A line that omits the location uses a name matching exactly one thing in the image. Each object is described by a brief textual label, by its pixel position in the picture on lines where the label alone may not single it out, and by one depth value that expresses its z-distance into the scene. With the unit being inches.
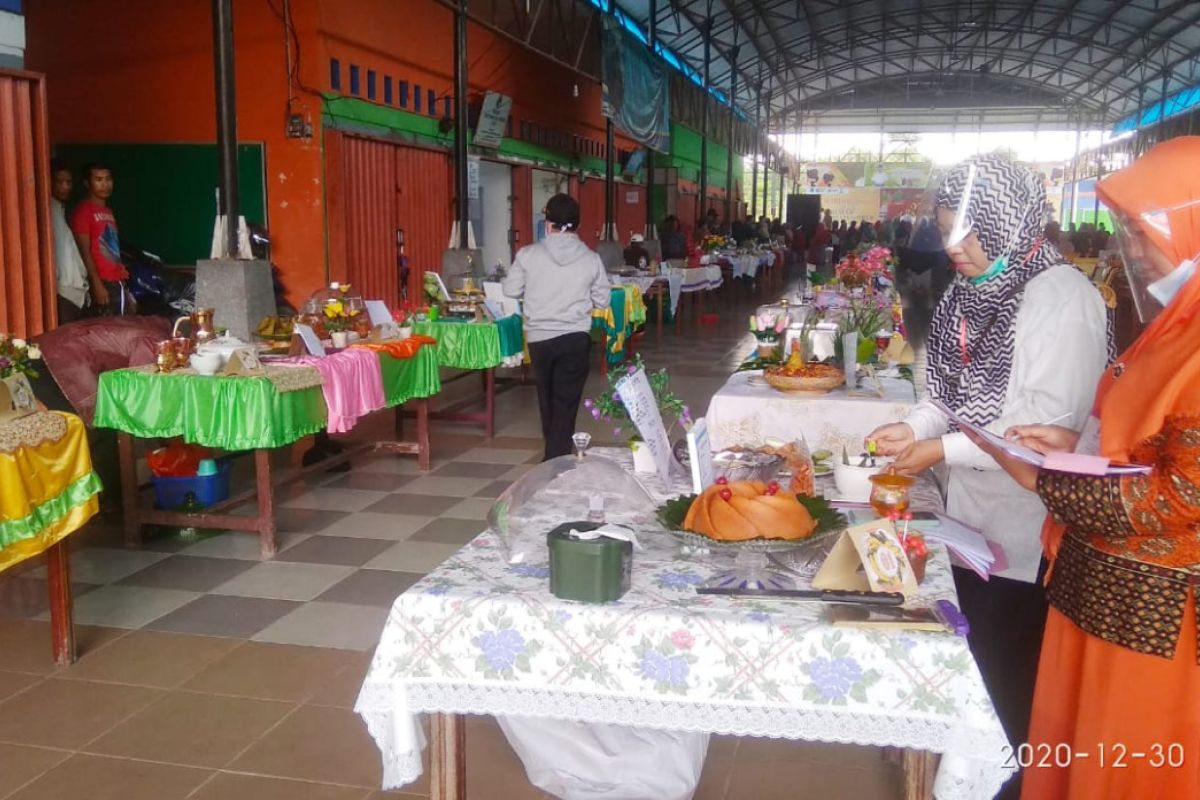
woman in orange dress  55.6
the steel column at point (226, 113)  214.2
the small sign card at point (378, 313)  202.7
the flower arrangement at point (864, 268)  272.1
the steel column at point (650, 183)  585.3
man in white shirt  255.1
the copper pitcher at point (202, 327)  161.2
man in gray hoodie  192.1
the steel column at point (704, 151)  717.7
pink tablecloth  170.7
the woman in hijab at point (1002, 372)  77.2
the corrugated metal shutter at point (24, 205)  191.6
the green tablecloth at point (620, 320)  336.2
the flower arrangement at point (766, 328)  176.6
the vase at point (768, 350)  164.9
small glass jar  71.1
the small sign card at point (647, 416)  82.6
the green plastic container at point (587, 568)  61.1
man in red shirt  271.0
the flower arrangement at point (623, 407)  95.6
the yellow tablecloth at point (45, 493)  107.3
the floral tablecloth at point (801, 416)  136.9
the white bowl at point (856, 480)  82.2
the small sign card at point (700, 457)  76.9
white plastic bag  82.6
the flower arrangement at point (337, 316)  191.6
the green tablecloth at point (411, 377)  195.3
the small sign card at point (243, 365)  154.3
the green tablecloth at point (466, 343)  234.2
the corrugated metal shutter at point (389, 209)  349.4
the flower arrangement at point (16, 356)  113.2
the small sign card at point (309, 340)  171.9
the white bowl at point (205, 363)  153.4
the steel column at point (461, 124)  351.6
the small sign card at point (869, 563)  62.1
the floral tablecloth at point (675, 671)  57.9
